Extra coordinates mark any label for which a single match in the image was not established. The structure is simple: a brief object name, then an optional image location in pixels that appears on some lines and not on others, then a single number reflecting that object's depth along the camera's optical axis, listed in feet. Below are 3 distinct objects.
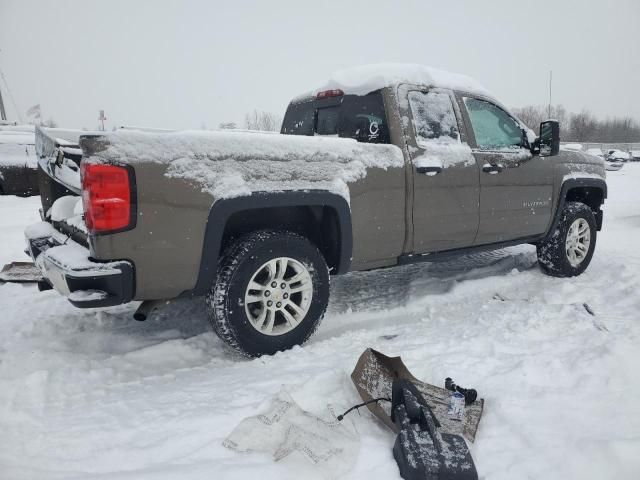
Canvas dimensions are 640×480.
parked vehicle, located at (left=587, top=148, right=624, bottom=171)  85.41
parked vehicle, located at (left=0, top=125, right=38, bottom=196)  24.77
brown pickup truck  7.40
